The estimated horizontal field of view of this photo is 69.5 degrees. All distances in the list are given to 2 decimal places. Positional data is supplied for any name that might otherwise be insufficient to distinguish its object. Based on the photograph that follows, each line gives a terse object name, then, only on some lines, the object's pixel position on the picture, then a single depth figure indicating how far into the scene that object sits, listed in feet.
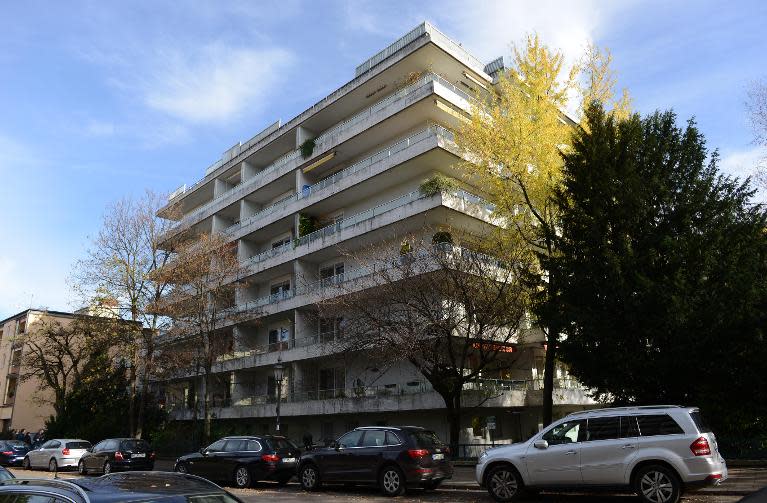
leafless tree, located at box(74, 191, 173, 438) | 102.53
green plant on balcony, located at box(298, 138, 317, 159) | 114.73
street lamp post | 81.05
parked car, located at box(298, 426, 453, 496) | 43.04
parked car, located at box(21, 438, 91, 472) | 80.28
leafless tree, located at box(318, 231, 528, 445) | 66.49
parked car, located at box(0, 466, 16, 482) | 34.11
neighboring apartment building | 183.01
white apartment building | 87.20
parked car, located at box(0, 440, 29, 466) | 93.15
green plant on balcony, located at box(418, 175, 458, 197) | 83.97
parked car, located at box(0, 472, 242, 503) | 13.78
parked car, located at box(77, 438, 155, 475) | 69.92
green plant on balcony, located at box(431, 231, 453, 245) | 77.54
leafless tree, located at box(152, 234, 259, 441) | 98.37
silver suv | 31.76
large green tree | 47.75
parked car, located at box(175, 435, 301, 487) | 53.11
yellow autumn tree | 68.90
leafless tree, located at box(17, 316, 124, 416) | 103.76
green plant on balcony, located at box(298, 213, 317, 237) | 111.34
